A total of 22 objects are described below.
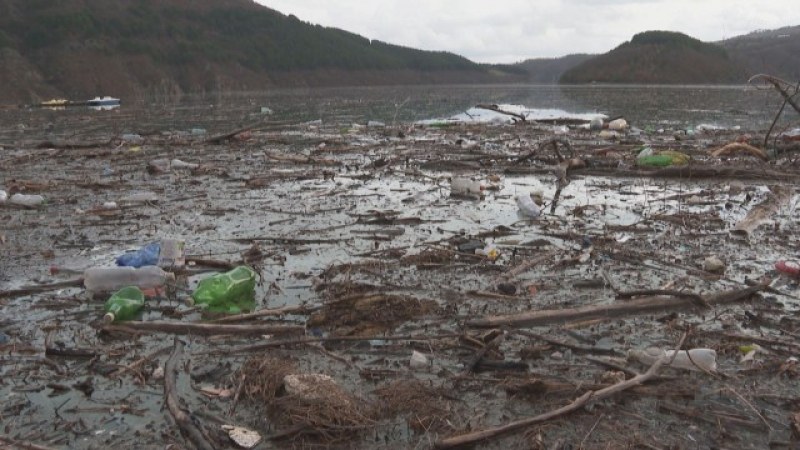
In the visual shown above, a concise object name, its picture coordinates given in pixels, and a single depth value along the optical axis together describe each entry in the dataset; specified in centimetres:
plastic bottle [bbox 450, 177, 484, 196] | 719
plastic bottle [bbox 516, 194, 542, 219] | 609
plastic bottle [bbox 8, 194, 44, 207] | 692
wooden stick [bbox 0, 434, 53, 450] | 221
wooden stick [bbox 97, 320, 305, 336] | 324
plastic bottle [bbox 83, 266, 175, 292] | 395
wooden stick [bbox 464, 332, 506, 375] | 284
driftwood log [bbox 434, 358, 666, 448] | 219
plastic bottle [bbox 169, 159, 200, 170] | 1000
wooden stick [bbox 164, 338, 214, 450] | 224
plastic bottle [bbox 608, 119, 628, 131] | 1575
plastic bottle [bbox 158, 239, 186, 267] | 436
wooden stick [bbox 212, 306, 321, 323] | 340
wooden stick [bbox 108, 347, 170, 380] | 283
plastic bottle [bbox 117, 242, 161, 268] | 423
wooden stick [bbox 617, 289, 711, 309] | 343
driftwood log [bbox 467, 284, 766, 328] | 327
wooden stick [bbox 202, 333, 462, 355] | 307
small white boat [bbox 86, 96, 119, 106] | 4098
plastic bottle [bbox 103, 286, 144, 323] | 344
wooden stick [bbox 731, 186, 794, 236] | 519
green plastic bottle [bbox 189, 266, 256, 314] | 369
